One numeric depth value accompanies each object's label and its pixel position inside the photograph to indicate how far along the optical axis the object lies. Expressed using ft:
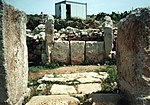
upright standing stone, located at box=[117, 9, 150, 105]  11.18
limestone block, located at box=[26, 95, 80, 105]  12.93
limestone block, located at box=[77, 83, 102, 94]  17.44
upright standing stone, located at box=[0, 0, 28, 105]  10.32
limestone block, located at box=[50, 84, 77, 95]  16.95
